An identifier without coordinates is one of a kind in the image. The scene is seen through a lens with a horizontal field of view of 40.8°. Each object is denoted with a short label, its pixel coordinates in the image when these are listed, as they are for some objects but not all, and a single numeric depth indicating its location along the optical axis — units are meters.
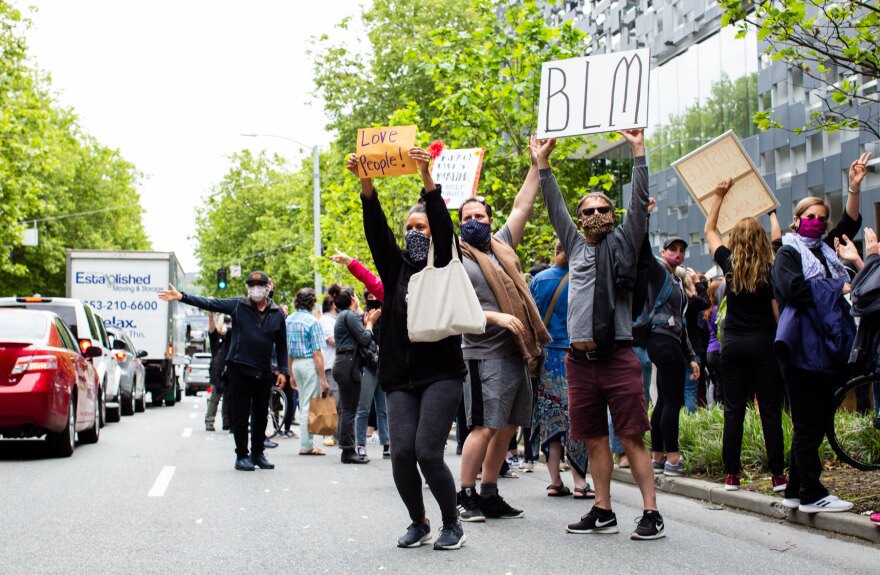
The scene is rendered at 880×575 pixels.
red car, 11.88
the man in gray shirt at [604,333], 6.70
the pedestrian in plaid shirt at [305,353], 13.41
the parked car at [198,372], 48.06
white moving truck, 28.17
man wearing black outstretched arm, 11.21
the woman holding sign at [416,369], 6.20
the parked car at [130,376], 22.62
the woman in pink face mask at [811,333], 7.04
